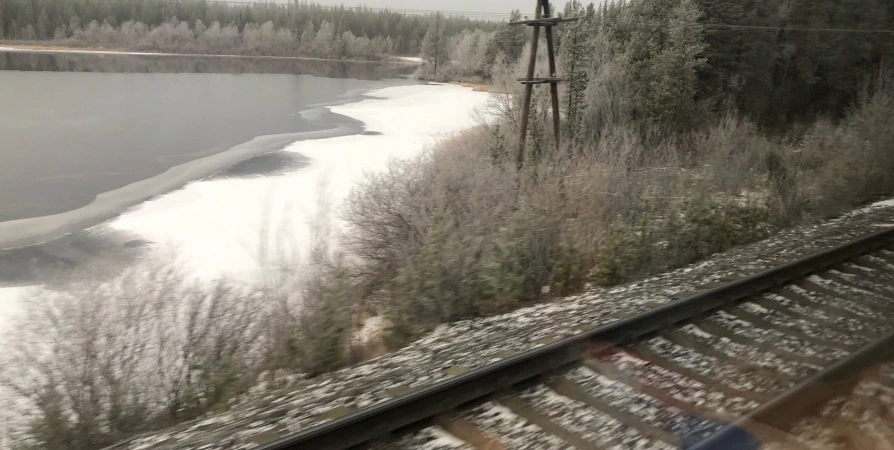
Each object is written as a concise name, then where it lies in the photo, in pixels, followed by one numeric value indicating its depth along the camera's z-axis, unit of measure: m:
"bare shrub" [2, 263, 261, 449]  6.42
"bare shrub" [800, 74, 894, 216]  14.45
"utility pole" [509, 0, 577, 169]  16.61
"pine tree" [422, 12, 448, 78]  99.81
